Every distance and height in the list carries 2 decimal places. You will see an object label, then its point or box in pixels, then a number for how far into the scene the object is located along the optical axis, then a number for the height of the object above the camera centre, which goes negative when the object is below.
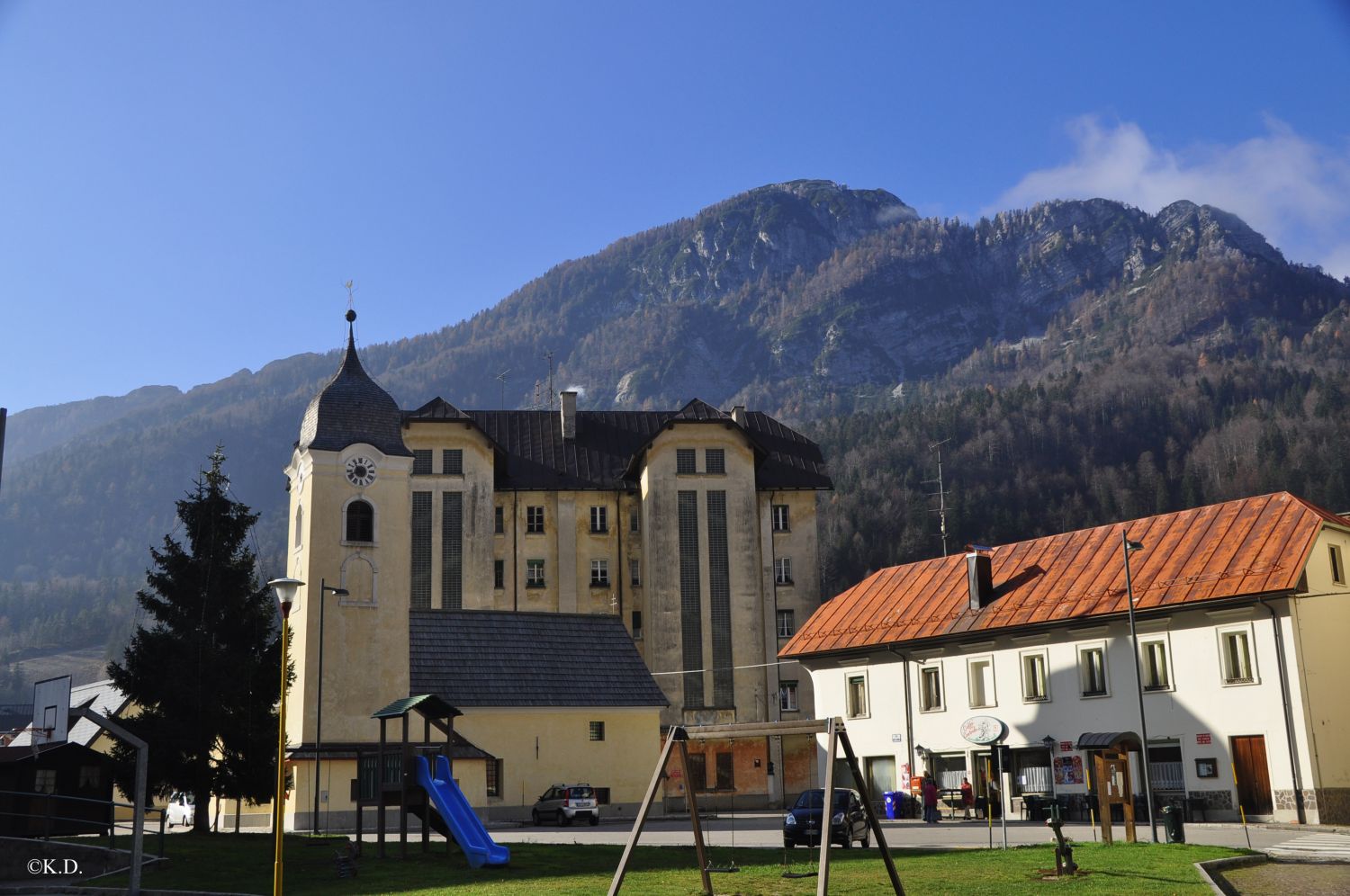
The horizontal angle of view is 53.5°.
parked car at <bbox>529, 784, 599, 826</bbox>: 53.44 -2.40
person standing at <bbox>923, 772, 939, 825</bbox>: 48.66 -2.42
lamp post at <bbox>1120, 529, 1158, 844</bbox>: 35.22 +0.03
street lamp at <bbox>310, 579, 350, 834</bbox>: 50.88 +1.47
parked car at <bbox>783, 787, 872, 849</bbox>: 33.75 -2.14
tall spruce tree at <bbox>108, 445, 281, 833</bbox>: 40.31 +2.63
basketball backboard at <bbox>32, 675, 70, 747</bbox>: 29.91 +1.06
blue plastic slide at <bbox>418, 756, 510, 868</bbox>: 29.64 -1.63
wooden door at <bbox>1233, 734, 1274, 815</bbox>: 43.25 -1.60
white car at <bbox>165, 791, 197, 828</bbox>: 59.62 -2.64
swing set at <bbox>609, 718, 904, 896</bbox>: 19.52 -0.41
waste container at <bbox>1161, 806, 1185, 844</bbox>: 32.66 -2.35
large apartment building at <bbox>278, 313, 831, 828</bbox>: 79.88 +12.21
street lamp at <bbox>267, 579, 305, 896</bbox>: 23.59 +2.53
